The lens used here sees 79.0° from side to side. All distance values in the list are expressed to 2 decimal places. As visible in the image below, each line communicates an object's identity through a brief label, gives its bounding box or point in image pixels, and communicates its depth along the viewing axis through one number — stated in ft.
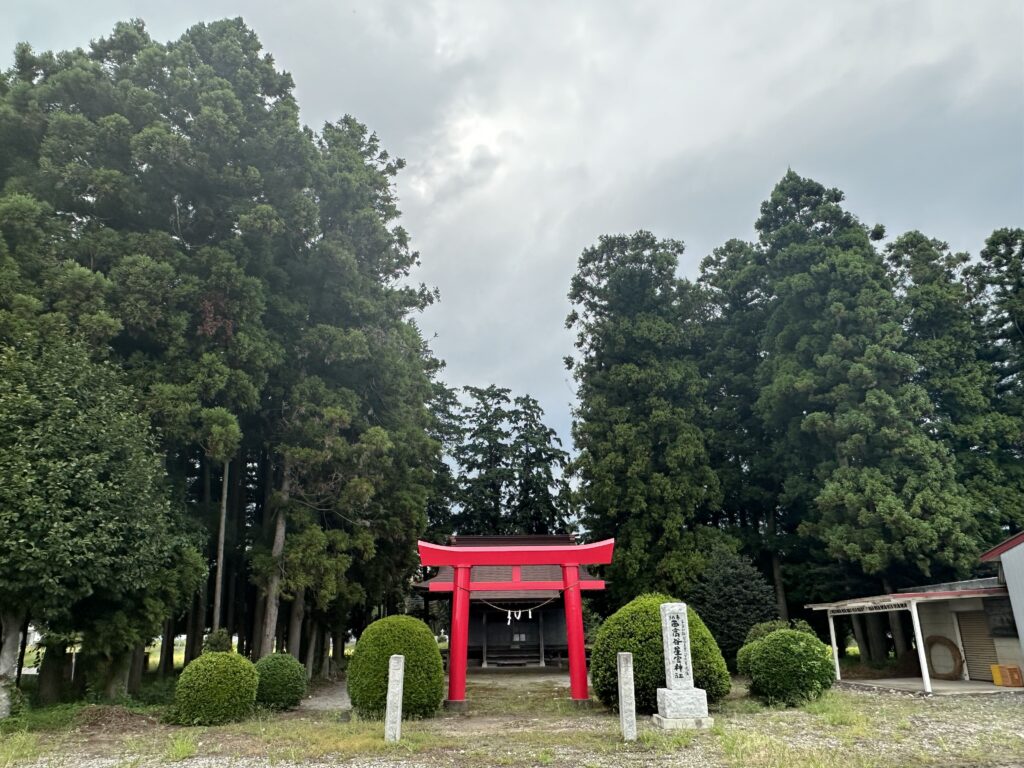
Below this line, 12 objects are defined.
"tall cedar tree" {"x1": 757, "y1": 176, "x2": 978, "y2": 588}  51.49
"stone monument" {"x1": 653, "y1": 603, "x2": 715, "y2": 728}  28.07
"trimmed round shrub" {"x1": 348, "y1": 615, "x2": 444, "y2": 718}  31.76
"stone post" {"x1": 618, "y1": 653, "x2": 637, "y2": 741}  25.31
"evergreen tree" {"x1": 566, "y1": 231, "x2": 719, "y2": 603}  64.75
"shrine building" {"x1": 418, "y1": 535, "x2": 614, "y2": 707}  37.99
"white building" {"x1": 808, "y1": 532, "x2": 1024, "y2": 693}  40.37
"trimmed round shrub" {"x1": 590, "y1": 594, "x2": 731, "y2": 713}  32.19
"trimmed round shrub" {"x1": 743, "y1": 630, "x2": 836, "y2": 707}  33.99
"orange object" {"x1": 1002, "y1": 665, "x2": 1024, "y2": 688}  39.83
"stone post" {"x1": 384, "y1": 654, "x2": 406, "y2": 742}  26.12
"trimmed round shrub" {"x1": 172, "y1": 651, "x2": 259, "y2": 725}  31.07
